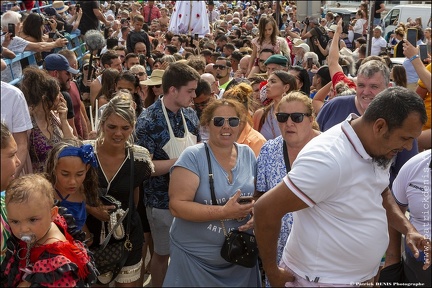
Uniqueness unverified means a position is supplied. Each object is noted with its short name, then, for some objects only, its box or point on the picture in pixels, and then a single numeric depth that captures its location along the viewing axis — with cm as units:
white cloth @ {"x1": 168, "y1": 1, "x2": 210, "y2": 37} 1141
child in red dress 256
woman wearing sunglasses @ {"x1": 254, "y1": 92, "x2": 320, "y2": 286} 337
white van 1841
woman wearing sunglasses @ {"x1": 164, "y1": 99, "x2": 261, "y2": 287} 319
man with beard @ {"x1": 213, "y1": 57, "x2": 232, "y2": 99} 739
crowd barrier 636
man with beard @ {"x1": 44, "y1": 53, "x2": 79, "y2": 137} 552
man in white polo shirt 233
